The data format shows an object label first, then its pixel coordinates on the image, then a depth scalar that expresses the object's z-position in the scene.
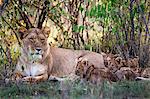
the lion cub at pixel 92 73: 14.80
